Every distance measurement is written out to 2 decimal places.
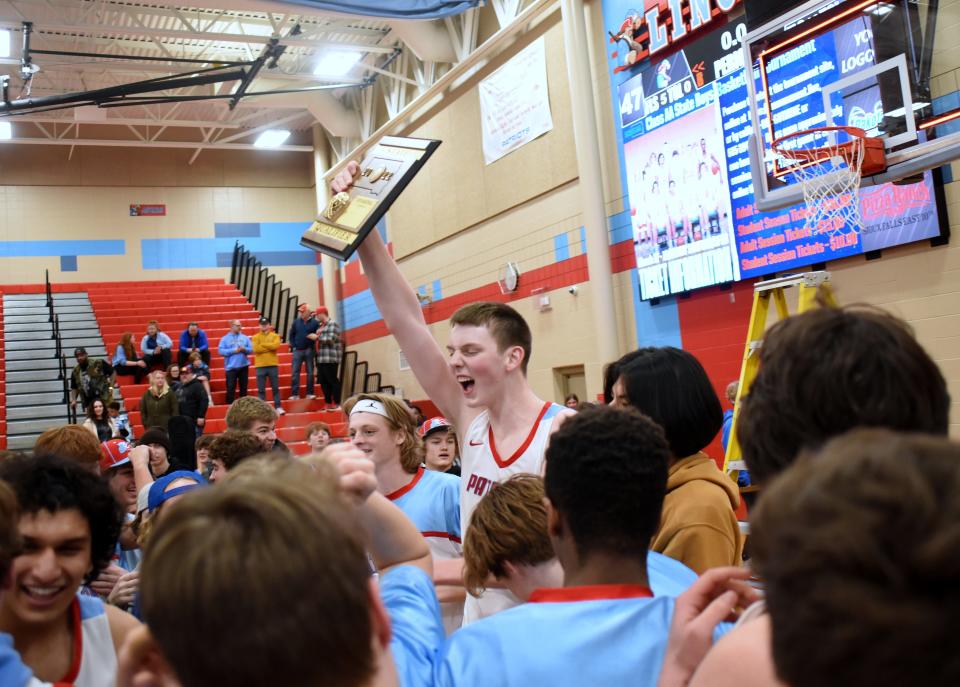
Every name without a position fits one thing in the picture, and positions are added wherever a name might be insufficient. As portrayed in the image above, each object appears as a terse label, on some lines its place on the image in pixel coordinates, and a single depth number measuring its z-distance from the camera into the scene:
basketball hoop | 6.22
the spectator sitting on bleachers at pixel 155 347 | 15.34
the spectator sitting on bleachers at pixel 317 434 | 7.73
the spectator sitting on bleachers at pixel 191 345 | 15.46
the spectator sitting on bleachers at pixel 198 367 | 14.42
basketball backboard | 6.24
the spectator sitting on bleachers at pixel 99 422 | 11.69
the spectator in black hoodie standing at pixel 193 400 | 12.75
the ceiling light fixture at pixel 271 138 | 19.96
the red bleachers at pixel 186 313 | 15.60
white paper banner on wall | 12.16
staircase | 13.81
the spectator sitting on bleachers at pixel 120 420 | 11.51
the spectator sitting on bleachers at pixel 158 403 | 11.95
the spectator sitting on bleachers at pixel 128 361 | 15.18
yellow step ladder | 6.30
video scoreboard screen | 7.28
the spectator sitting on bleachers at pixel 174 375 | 13.77
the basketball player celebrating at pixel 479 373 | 3.22
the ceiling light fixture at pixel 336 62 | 16.02
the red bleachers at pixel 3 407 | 13.15
